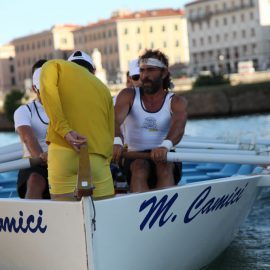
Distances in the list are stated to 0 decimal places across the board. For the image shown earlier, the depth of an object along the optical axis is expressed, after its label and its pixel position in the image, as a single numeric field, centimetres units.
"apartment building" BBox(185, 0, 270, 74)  10119
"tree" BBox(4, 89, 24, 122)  6027
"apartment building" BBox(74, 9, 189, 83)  11869
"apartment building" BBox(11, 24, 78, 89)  13112
